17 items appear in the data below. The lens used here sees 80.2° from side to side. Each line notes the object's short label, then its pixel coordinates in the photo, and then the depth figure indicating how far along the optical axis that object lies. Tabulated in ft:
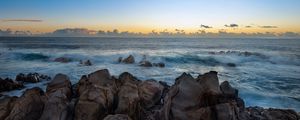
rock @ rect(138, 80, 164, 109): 19.92
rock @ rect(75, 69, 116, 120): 15.84
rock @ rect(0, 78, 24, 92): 27.95
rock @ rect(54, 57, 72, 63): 59.09
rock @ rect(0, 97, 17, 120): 15.61
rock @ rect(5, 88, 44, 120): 15.37
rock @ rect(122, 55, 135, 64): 57.13
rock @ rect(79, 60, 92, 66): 54.56
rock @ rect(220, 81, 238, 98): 17.27
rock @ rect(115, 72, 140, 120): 16.64
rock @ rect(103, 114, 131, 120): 14.27
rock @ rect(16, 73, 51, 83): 32.86
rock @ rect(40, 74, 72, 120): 15.49
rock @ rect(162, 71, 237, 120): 14.40
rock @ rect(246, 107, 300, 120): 18.39
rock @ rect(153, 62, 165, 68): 53.40
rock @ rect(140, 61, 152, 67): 51.34
